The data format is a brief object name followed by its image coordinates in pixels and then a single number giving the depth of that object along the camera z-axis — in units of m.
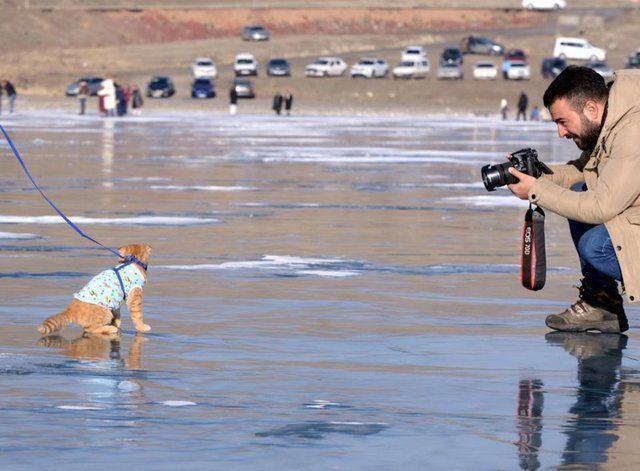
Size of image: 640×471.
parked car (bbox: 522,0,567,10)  109.12
